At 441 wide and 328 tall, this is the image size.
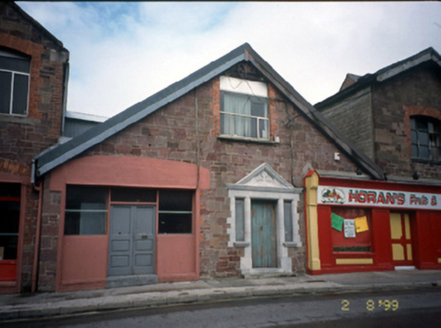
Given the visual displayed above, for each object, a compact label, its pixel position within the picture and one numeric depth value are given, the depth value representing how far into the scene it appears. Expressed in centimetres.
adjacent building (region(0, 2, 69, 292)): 990
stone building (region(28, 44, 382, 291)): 1029
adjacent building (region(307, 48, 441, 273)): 1359
